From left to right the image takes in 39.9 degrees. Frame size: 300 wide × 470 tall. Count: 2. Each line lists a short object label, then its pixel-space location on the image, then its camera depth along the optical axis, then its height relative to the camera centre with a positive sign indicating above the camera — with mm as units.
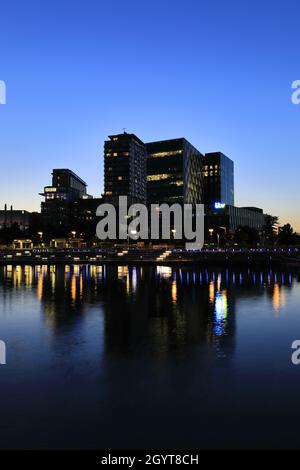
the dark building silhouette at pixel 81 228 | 161488 +5523
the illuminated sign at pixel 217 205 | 172362 +15093
